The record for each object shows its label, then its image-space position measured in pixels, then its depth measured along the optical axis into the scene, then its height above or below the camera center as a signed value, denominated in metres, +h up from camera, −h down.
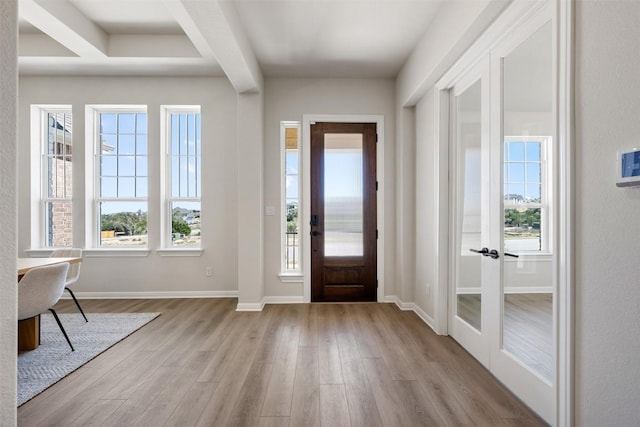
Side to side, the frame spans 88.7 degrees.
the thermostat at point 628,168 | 1.18 +0.16
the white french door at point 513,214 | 1.80 -0.01
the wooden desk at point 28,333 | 2.76 -1.04
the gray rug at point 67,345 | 2.29 -1.19
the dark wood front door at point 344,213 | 4.31 -0.03
